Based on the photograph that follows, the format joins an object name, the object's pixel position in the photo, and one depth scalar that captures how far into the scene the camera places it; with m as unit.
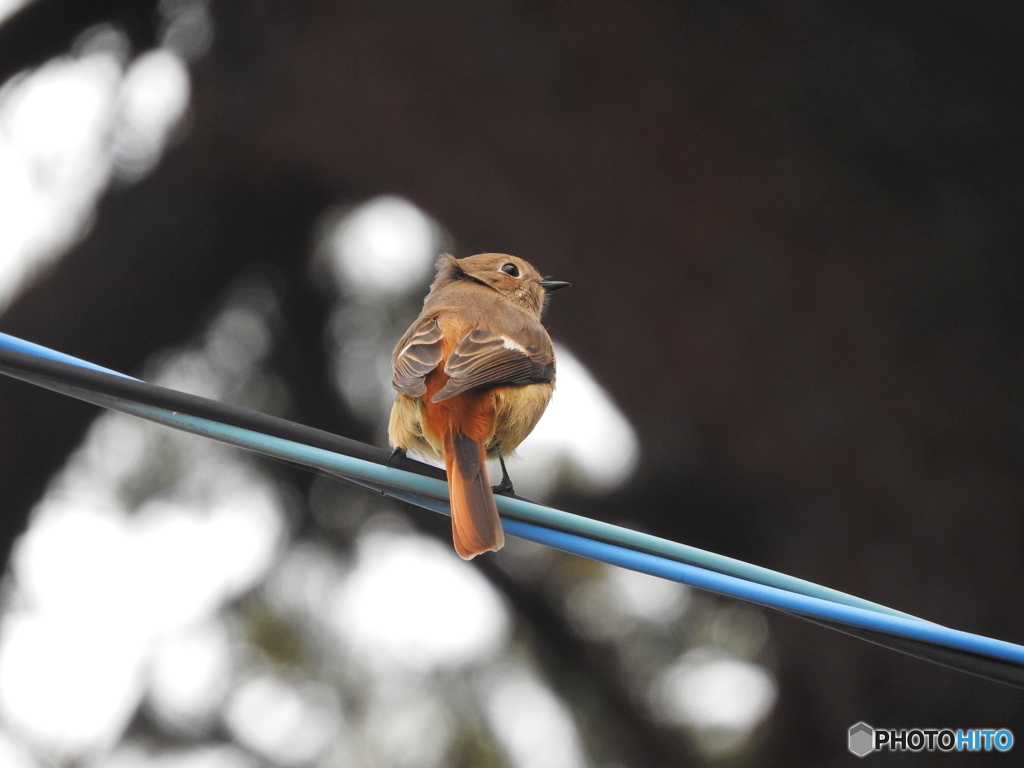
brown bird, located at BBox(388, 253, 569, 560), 6.69
